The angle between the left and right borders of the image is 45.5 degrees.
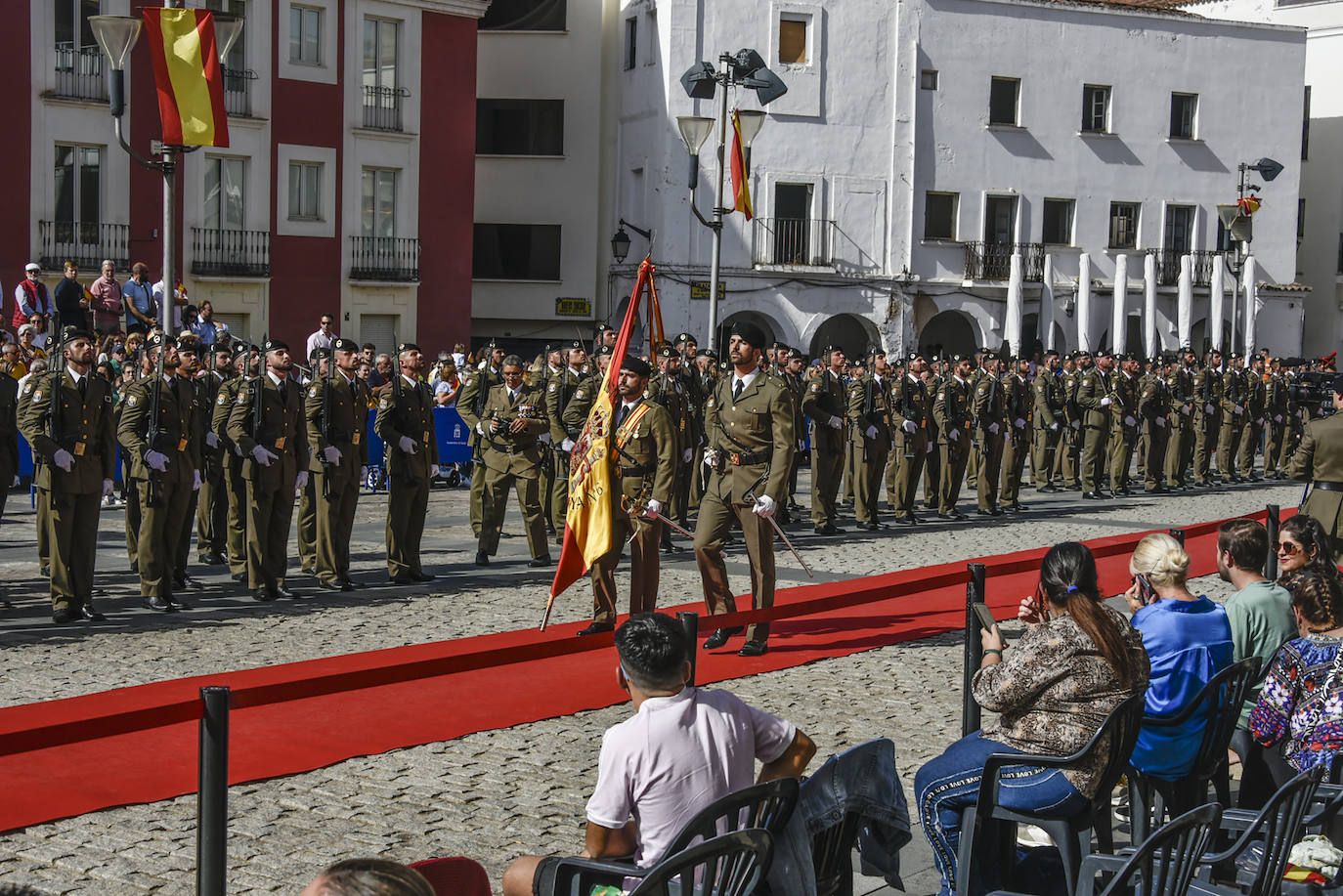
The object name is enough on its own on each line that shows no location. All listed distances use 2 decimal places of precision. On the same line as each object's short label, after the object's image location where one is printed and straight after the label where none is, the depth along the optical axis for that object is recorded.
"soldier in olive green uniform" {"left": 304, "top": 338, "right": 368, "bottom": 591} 13.45
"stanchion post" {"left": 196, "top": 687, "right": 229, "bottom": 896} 4.44
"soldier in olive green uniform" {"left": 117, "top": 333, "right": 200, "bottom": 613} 12.14
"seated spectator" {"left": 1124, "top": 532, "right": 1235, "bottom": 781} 6.20
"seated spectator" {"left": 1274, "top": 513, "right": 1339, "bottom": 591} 7.58
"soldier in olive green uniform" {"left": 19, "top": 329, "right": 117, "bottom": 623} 11.56
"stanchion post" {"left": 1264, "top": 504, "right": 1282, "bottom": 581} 11.83
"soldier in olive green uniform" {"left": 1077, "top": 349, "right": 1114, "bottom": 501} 23.55
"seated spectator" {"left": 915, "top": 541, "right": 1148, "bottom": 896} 5.62
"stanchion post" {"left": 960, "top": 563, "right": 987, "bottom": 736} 7.48
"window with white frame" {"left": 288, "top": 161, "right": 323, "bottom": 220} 33.47
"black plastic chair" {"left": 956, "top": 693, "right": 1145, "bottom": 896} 5.49
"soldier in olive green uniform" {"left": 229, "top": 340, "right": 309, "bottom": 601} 12.80
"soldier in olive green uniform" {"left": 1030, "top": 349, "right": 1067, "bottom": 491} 24.45
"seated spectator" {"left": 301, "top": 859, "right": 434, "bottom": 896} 3.04
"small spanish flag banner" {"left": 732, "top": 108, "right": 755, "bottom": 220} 23.38
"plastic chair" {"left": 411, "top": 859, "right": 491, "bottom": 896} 4.19
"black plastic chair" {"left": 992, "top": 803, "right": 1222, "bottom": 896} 4.16
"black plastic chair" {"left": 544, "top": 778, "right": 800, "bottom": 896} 4.20
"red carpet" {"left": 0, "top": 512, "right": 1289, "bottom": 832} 4.77
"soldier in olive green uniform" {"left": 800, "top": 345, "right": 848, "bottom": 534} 18.48
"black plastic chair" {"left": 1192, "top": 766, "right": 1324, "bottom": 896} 4.81
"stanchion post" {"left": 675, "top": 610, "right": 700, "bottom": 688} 5.72
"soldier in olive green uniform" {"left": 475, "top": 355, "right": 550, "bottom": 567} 14.83
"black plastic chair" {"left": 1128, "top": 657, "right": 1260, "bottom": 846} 6.06
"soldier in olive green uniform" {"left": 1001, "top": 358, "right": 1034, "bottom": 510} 21.48
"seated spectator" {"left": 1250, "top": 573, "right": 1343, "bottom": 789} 6.00
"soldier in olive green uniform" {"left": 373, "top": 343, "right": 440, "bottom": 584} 13.84
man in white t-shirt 4.79
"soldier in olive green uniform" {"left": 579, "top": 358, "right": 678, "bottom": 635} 11.09
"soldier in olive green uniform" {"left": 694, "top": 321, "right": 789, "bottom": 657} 11.03
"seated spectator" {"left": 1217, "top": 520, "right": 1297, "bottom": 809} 6.62
